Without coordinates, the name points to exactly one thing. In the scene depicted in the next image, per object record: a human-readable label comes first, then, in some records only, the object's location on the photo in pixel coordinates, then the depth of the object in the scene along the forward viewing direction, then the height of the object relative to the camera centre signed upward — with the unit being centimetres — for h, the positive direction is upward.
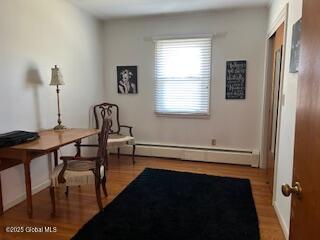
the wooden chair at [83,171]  246 -79
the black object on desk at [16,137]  231 -43
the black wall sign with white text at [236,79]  400 +26
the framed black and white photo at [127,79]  455 +28
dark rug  220 -122
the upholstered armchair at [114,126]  396 -58
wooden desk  230 -54
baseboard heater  410 -103
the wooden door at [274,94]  296 +1
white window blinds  416 +33
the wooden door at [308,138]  85 -16
